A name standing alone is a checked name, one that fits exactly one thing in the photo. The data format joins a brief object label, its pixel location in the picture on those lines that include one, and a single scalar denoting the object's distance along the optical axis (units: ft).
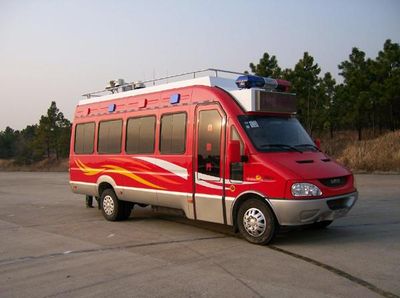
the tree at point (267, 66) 110.83
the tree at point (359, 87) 101.71
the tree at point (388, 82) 99.55
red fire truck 24.90
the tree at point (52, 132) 196.65
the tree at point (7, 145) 259.80
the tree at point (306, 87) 105.09
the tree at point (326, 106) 104.37
